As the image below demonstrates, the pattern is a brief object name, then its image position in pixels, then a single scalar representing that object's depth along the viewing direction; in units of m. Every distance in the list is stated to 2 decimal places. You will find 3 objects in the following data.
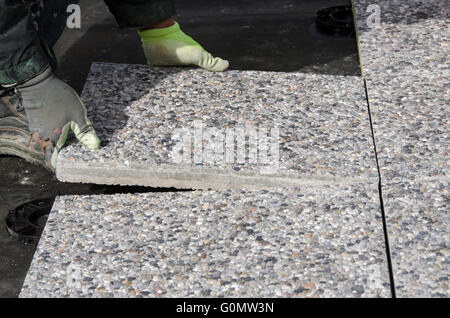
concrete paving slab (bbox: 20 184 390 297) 4.27
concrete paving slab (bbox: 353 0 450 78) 6.45
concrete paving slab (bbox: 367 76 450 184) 5.14
